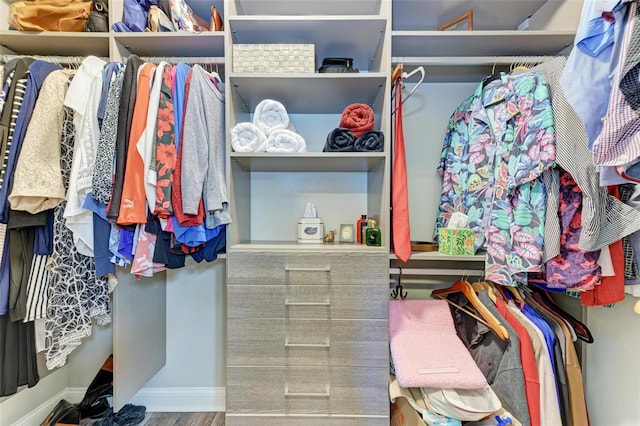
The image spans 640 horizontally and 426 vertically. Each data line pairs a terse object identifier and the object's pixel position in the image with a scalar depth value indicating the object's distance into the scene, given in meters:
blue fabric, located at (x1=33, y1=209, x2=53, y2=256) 1.12
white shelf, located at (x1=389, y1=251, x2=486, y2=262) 1.24
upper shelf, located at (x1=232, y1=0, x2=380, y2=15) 1.36
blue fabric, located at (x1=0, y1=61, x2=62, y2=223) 1.02
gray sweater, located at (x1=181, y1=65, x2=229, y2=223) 1.08
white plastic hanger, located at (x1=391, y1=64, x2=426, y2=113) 1.26
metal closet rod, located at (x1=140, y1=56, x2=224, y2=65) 1.32
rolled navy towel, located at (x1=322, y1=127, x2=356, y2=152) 1.29
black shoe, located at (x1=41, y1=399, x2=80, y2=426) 1.53
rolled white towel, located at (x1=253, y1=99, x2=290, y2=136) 1.29
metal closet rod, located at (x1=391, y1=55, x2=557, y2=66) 1.31
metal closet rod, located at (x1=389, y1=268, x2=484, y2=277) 1.40
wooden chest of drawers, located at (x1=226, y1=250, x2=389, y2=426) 1.21
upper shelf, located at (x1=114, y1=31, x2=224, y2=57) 1.27
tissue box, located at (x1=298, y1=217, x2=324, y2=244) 1.48
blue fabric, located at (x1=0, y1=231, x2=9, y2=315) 1.06
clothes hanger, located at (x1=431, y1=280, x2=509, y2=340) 1.19
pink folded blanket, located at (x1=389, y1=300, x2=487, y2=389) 1.11
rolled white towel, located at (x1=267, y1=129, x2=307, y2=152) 1.26
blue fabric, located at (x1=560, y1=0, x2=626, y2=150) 0.77
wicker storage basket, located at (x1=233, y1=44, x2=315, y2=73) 1.26
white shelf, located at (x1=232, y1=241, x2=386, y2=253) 1.24
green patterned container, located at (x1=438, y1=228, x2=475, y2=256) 1.24
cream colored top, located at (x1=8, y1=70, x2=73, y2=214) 1.00
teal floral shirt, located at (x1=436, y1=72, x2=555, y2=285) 1.05
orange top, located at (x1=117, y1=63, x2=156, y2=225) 1.06
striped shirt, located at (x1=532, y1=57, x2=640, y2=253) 0.92
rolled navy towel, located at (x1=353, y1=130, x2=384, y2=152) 1.26
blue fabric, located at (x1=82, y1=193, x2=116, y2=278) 1.12
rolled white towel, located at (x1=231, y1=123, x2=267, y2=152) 1.25
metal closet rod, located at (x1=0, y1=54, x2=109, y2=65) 1.28
